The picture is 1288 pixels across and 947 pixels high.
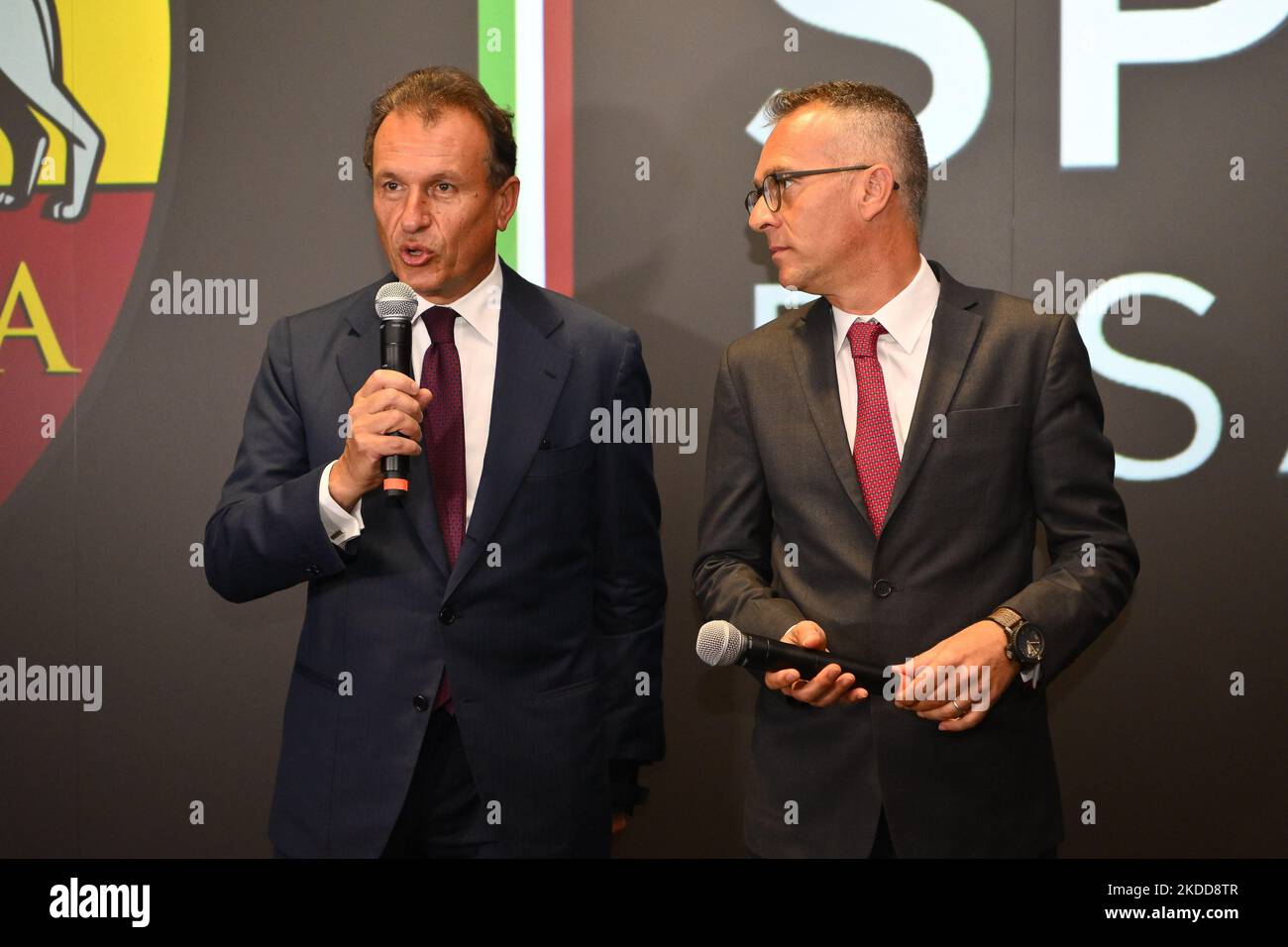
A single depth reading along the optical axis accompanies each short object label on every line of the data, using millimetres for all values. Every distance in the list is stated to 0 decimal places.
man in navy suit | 2316
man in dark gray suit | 2289
